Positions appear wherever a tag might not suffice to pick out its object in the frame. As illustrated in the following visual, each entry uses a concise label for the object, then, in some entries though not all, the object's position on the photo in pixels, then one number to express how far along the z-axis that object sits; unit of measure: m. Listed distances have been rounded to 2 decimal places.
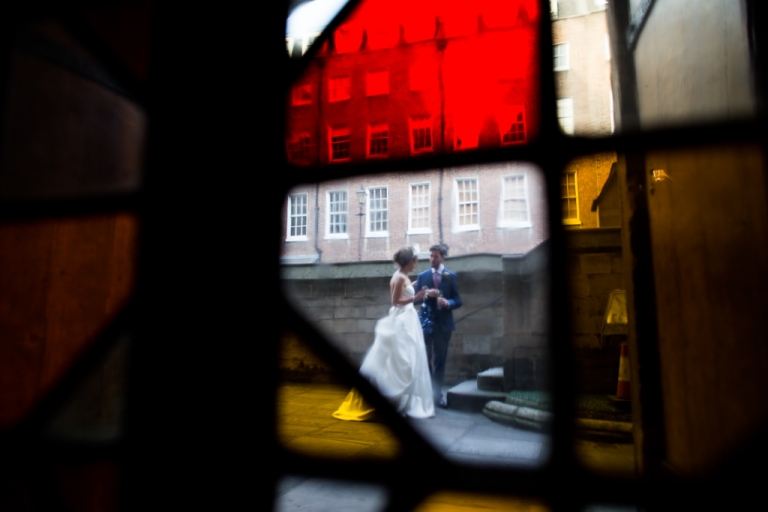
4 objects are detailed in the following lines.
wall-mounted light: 1.13
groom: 3.96
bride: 3.65
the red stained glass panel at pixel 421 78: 0.60
